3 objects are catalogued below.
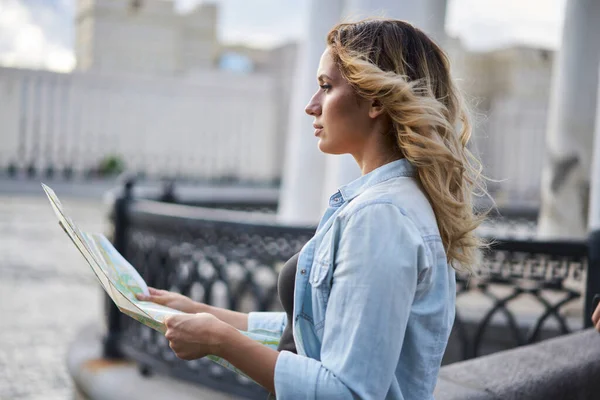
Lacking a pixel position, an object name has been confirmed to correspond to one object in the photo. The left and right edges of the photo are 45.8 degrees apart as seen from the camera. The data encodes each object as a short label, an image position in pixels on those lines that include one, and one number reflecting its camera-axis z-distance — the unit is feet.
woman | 3.68
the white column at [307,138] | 17.65
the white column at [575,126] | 17.07
